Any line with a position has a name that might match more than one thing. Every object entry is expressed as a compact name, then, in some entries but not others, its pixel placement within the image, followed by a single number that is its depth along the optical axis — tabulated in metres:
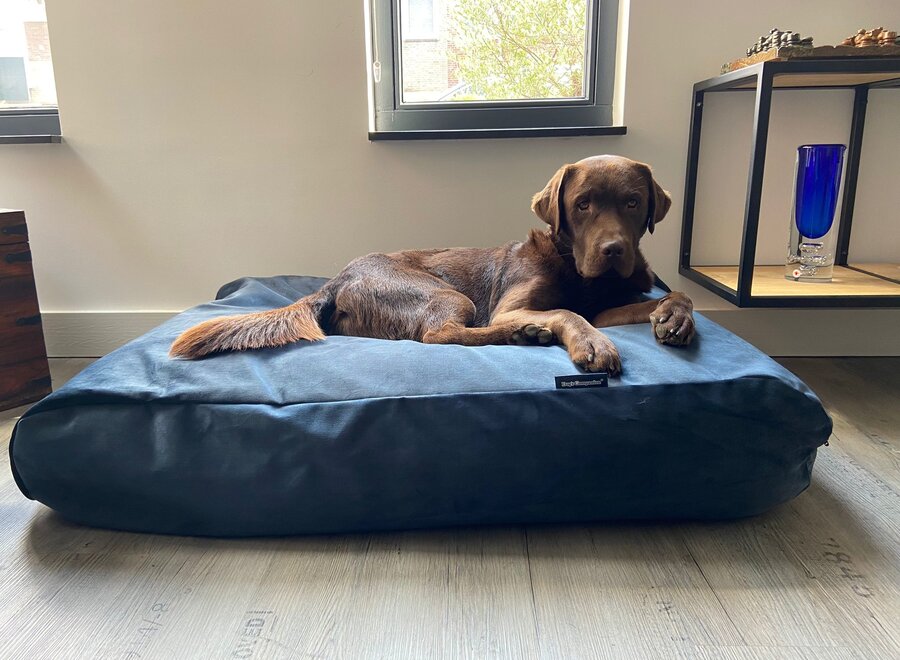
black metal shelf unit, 2.01
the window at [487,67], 2.75
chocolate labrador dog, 1.79
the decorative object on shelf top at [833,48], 2.00
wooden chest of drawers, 2.27
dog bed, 1.45
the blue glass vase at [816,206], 2.31
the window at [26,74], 2.90
